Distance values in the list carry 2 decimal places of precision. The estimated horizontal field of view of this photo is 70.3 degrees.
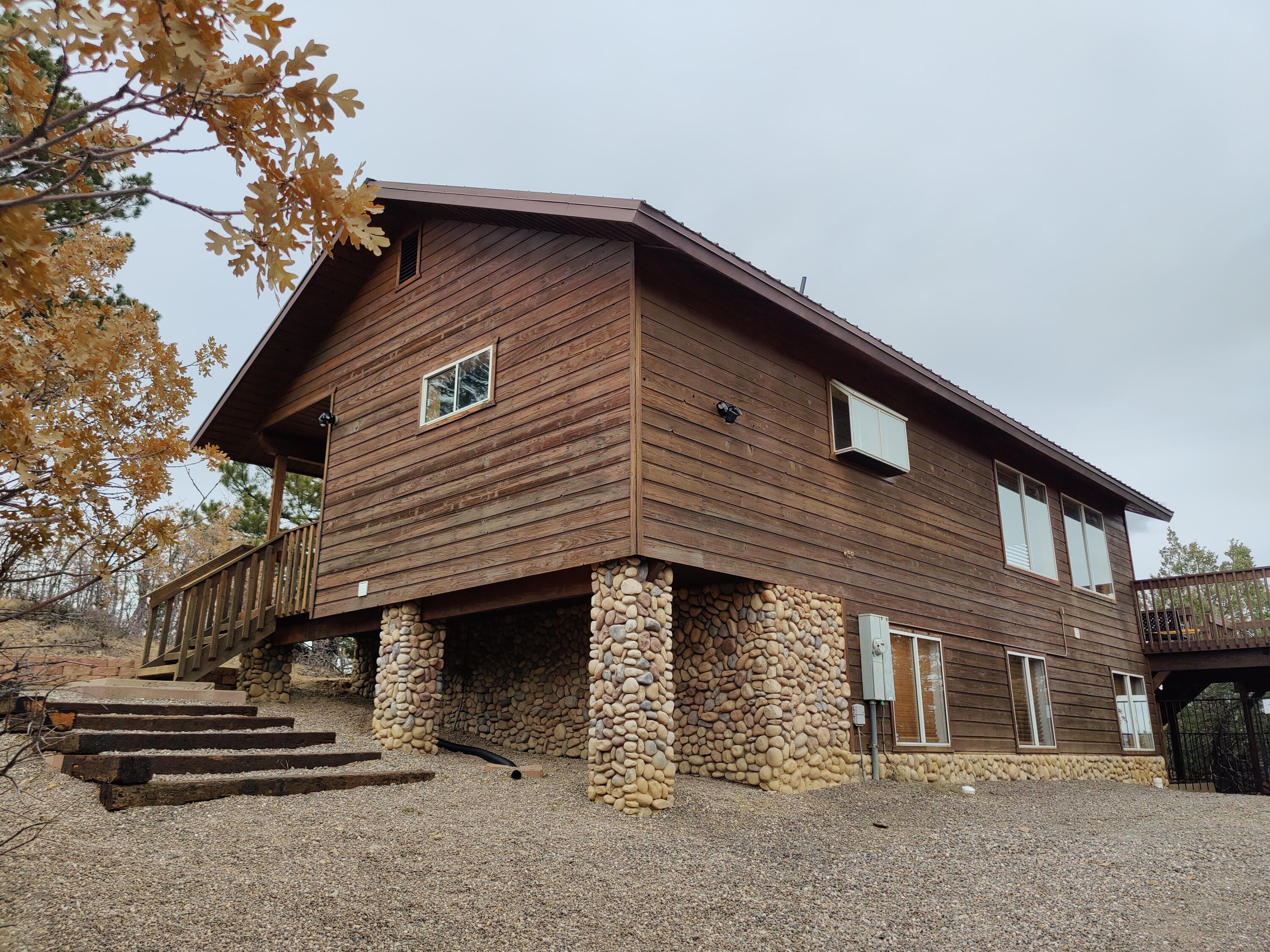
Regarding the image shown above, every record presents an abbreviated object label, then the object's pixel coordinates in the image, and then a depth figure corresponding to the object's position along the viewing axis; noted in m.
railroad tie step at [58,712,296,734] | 7.80
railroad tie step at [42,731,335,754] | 6.53
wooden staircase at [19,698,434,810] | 5.93
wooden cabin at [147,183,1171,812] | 8.28
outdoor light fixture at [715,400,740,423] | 8.90
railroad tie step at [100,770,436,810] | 5.77
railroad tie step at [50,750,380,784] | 5.89
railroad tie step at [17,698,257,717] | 8.05
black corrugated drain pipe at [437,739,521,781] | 9.41
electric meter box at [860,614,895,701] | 9.98
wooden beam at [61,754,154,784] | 5.85
